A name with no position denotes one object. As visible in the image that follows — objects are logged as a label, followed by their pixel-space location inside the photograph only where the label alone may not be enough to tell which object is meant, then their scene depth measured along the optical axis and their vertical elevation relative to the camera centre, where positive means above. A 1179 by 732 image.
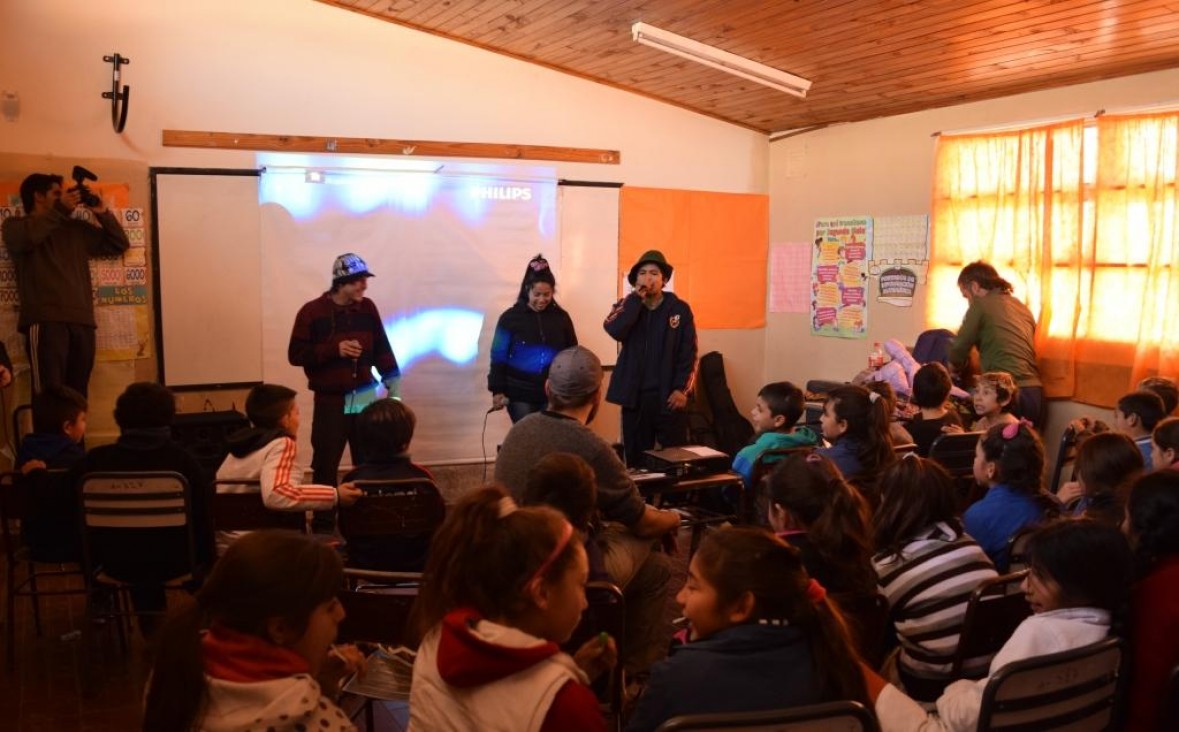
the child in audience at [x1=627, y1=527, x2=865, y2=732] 1.55 -0.60
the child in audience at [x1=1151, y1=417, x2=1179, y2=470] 3.23 -0.52
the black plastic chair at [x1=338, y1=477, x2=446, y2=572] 2.96 -0.75
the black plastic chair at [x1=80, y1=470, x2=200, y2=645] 3.06 -0.83
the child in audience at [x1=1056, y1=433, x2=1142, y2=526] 2.86 -0.54
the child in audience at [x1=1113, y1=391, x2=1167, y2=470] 3.85 -0.50
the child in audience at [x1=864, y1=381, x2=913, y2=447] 4.07 -0.60
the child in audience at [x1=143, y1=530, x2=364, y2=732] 1.39 -0.56
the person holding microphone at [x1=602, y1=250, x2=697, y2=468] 5.35 -0.41
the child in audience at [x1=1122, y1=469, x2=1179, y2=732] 1.92 -0.64
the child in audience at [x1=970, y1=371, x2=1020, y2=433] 4.41 -0.49
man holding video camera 5.13 +0.04
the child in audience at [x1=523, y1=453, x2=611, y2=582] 2.45 -0.52
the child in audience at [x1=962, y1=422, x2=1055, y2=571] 2.82 -0.63
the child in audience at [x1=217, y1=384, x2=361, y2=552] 3.09 -0.61
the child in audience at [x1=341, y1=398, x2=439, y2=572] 3.01 -0.61
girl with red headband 1.41 -0.54
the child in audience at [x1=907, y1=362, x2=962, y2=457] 4.34 -0.53
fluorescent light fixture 5.33 +1.34
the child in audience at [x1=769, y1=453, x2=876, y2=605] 2.25 -0.58
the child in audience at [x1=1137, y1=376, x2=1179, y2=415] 4.20 -0.43
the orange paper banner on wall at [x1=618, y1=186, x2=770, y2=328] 7.04 +0.33
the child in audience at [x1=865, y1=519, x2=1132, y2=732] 1.88 -0.63
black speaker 5.19 -0.83
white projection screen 5.85 +0.14
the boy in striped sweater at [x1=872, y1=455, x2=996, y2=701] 2.27 -0.68
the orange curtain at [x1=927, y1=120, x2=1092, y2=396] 5.36 +0.41
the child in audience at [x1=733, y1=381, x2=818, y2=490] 3.84 -0.55
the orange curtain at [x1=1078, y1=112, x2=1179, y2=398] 4.86 +0.20
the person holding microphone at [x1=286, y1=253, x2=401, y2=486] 5.02 -0.38
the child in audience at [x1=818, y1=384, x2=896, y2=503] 3.42 -0.53
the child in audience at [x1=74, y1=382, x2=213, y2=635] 3.15 -0.60
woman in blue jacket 5.72 -0.38
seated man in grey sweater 2.92 -0.63
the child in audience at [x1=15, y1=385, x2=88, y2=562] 3.25 -0.76
